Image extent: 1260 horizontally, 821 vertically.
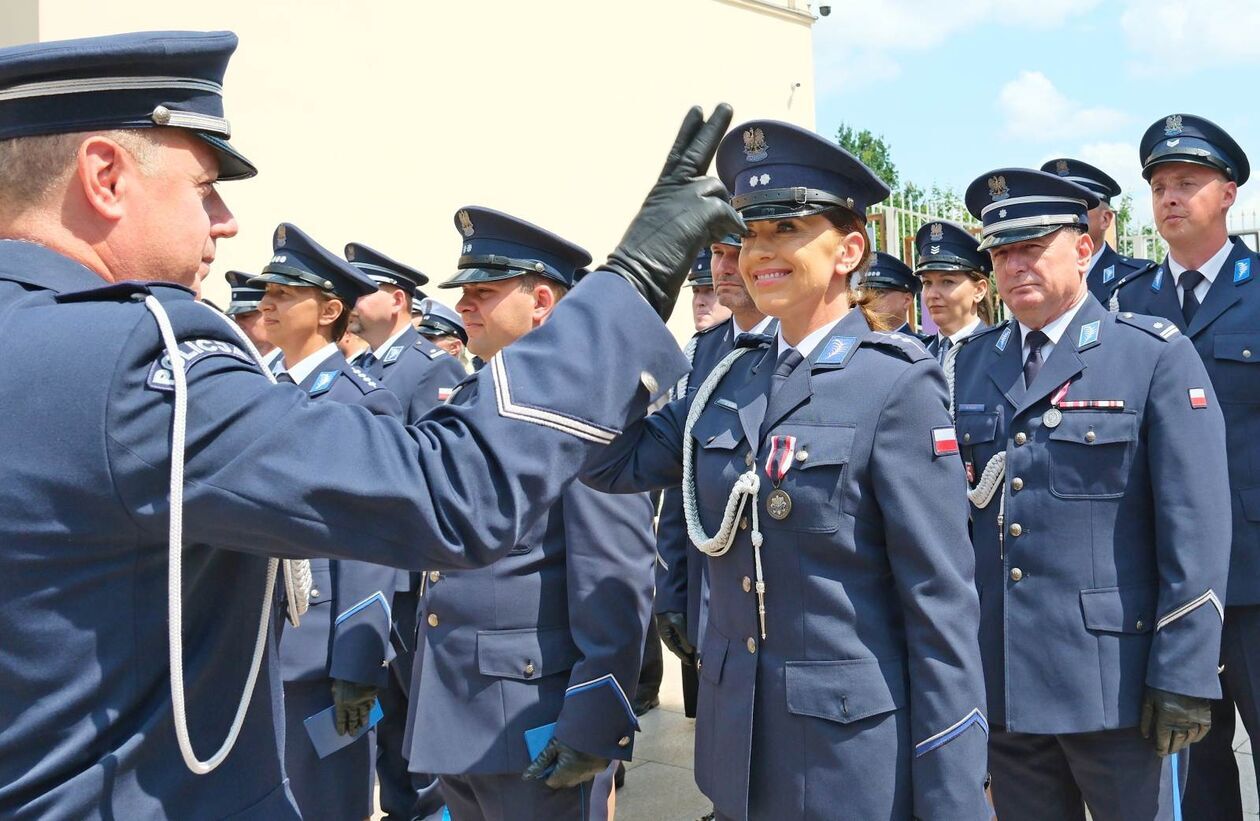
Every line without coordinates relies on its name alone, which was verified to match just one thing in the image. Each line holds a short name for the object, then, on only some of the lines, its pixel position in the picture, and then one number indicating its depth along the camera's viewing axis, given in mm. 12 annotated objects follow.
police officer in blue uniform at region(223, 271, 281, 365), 6227
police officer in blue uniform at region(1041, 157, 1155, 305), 5180
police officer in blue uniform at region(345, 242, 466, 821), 4840
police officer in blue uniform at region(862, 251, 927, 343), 6848
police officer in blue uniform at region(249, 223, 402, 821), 3416
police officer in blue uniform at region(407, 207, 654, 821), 2857
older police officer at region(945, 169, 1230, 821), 2893
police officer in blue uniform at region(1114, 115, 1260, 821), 3701
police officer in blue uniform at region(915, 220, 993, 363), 5973
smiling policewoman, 2219
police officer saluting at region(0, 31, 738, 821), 1250
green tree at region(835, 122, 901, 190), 45219
